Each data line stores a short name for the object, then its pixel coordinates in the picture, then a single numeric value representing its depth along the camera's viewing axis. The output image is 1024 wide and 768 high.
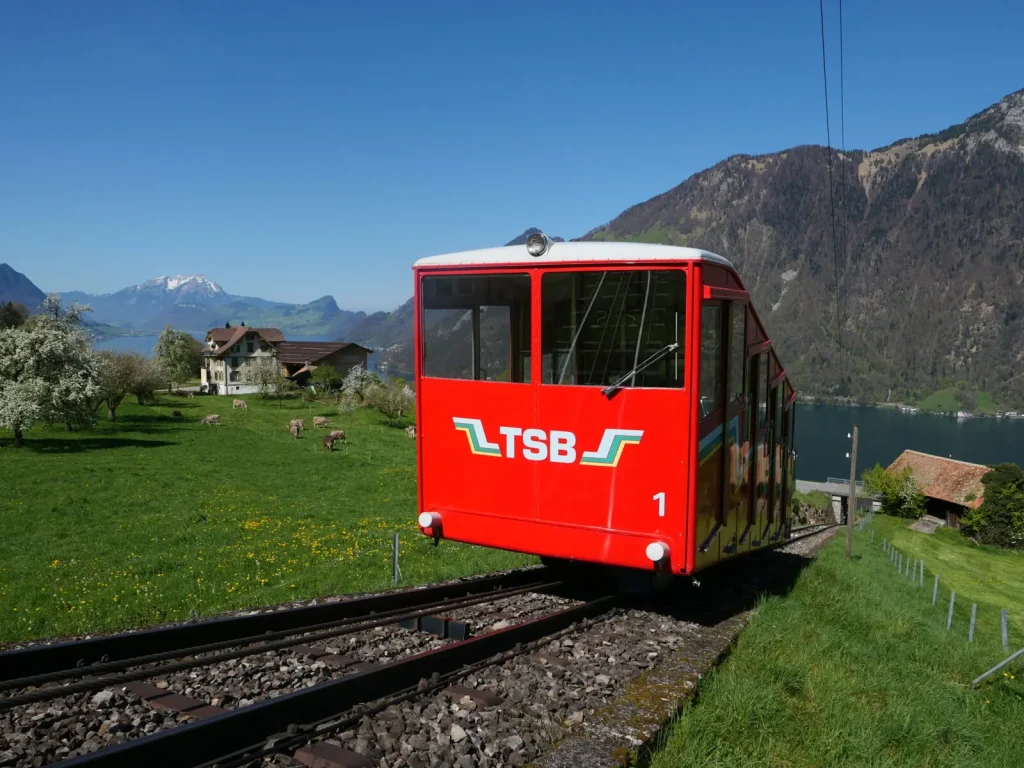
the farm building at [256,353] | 84.38
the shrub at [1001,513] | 61.03
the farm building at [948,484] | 70.44
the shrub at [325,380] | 72.50
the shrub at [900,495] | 73.75
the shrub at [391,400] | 57.56
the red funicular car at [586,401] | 6.39
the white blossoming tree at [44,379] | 32.12
